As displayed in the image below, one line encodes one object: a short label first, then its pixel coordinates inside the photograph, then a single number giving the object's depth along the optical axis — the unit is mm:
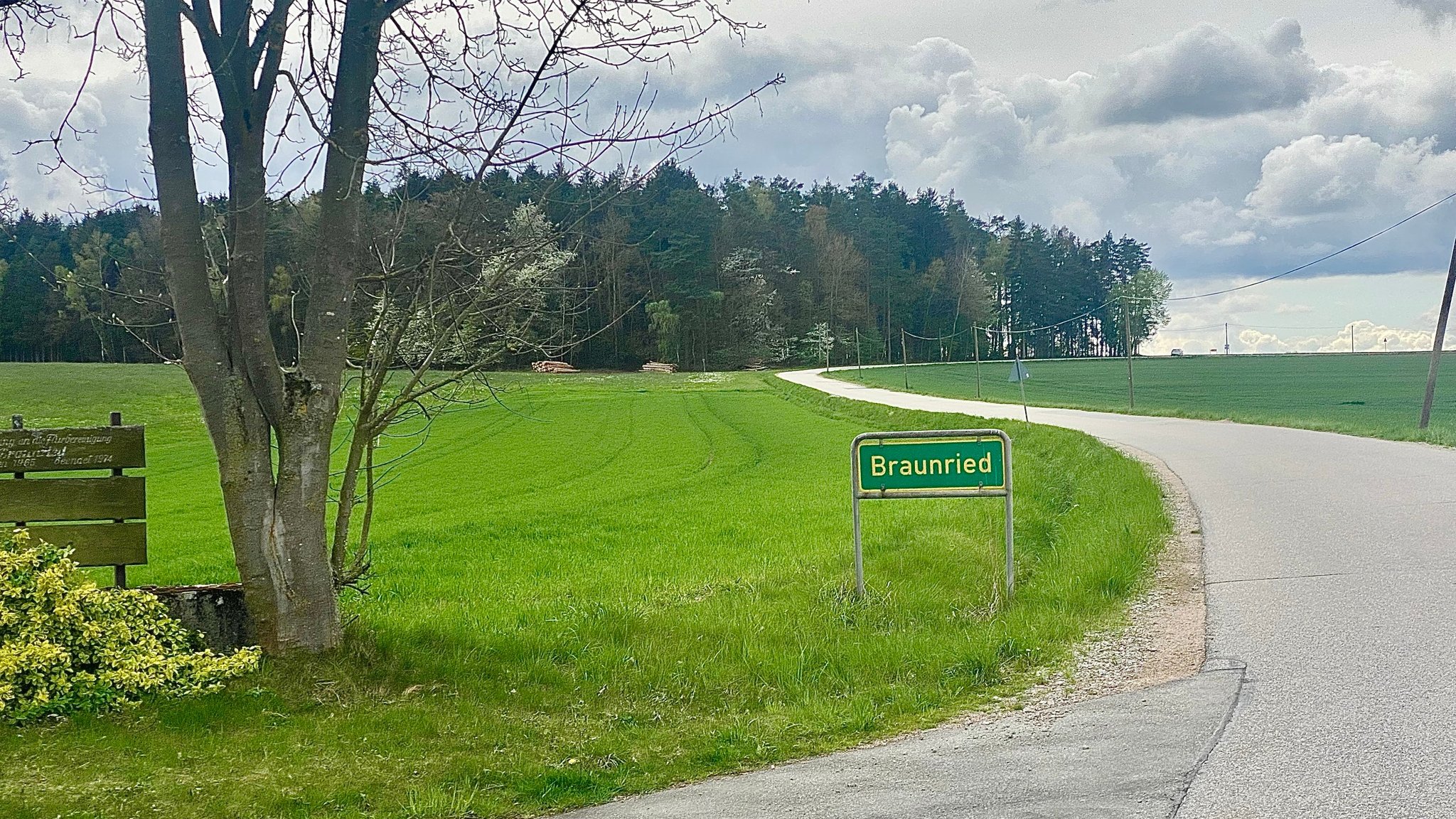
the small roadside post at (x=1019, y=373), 26219
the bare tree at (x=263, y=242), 6211
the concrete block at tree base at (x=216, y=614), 6594
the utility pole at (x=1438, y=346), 22953
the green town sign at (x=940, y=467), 8812
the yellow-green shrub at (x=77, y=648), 5406
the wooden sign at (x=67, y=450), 6777
